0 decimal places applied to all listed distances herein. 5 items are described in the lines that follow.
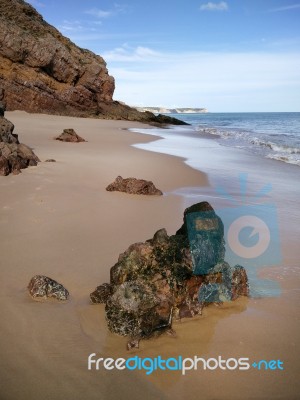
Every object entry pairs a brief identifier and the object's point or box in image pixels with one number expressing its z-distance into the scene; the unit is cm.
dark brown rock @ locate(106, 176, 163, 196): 669
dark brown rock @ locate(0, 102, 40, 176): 723
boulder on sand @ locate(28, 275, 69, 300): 304
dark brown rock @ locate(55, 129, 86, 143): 1395
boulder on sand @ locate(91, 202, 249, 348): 256
